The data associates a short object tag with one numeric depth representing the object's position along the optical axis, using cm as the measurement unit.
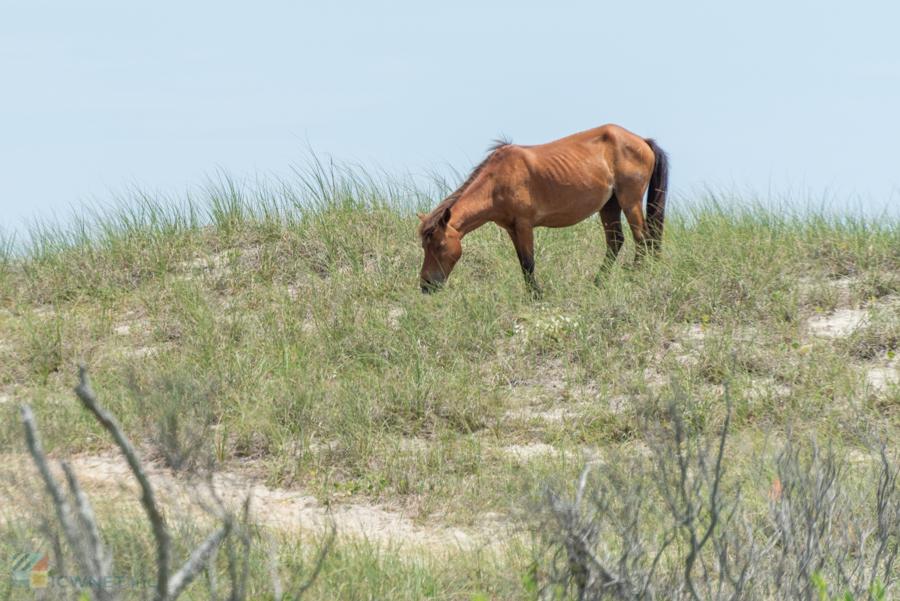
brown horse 6041
